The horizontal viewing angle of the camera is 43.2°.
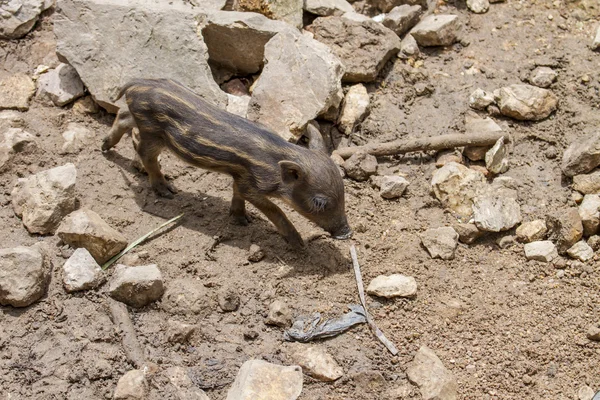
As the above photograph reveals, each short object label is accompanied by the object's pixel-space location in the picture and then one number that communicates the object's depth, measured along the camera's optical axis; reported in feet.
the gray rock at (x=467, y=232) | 19.31
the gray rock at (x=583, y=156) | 20.02
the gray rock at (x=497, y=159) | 21.09
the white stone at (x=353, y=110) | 22.36
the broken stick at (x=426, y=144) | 21.36
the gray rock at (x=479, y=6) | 25.25
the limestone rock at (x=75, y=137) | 21.34
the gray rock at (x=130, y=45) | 22.27
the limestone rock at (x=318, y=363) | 15.79
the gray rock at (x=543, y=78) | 22.68
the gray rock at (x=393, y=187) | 20.56
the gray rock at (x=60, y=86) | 22.50
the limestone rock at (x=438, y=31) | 24.17
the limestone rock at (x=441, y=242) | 18.83
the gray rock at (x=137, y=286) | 16.78
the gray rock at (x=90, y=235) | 17.78
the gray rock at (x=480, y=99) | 22.45
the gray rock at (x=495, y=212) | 19.38
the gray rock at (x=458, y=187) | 20.29
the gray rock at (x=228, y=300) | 17.26
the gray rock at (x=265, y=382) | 14.58
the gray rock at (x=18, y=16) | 23.79
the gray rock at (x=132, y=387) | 14.96
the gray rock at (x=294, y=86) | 21.27
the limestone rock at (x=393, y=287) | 17.72
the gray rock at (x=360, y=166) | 21.08
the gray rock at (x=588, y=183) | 20.01
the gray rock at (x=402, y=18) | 24.45
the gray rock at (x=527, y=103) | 22.04
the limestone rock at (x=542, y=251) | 18.71
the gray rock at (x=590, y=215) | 18.86
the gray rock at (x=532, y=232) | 19.25
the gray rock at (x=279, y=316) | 16.96
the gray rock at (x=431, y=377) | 15.51
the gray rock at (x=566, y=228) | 18.72
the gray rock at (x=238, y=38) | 22.71
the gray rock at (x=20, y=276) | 16.30
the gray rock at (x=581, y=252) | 18.58
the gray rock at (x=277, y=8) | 23.70
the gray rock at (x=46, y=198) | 18.39
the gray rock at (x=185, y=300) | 17.03
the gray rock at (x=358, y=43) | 23.13
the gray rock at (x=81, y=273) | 16.99
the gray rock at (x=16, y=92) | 22.18
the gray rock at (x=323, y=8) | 24.73
